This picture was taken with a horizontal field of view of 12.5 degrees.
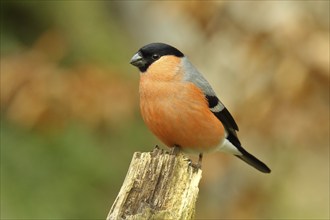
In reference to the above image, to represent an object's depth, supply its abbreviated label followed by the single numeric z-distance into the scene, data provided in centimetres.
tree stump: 684
